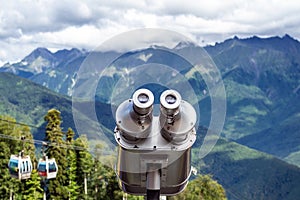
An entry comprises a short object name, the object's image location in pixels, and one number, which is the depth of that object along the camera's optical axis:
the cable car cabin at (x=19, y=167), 24.98
